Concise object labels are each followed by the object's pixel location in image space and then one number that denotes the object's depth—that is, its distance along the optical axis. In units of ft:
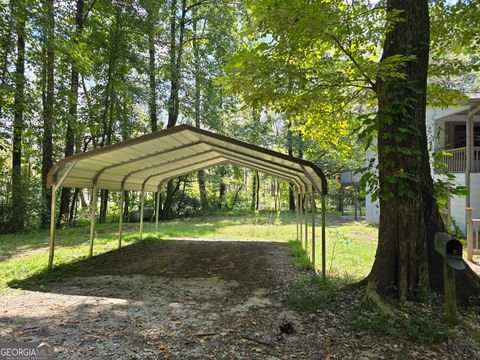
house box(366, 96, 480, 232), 33.55
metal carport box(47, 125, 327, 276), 18.61
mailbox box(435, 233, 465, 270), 11.59
